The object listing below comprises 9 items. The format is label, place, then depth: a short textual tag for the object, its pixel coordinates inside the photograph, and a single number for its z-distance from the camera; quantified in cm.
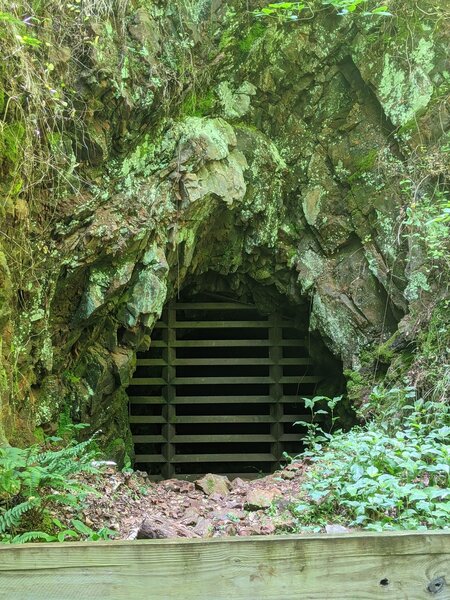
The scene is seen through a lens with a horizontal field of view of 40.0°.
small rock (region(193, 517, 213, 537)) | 363
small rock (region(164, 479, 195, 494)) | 534
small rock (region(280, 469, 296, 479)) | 521
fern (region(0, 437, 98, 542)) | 280
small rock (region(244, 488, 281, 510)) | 413
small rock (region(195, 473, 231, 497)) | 519
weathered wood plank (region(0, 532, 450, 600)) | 109
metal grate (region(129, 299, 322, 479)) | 668
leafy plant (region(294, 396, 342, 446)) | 667
